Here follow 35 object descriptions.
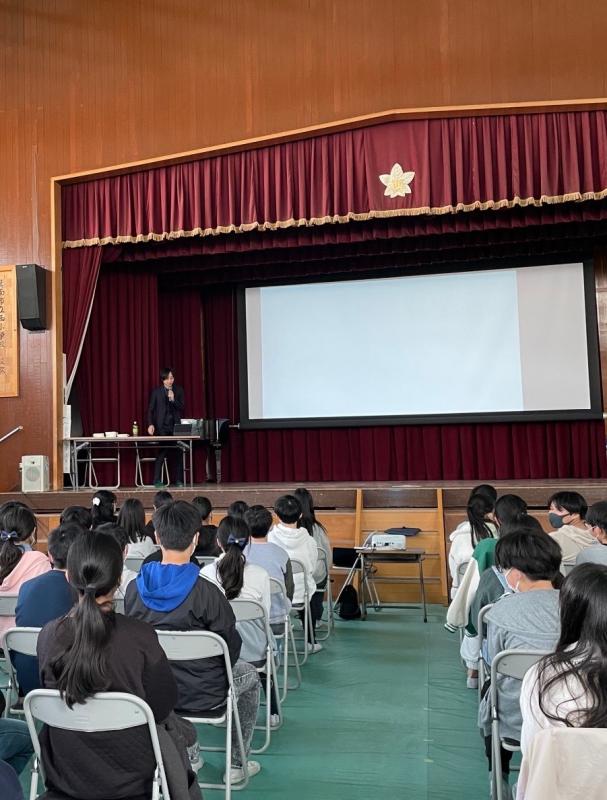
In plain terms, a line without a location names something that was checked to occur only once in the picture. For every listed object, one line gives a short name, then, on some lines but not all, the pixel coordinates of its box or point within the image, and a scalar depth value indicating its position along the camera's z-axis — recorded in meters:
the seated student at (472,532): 3.82
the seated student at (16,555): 3.07
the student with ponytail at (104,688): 1.70
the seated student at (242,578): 2.80
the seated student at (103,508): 4.46
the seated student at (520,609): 2.06
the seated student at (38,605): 2.53
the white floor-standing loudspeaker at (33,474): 7.29
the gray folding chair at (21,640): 2.33
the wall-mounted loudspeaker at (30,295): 7.51
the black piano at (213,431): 8.38
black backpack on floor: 5.17
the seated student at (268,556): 3.42
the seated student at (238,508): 4.07
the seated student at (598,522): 3.31
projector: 5.02
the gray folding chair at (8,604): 2.91
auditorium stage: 6.31
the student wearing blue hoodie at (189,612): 2.37
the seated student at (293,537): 4.11
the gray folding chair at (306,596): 3.99
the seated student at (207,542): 3.69
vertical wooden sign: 7.70
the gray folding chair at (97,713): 1.68
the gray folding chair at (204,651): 2.25
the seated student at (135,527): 3.98
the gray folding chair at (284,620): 3.37
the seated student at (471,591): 3.23
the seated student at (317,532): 4.69
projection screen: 8.26
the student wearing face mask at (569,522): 3.74
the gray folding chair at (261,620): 2.79
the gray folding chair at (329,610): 4.69
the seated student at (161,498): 4.72
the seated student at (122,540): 3.31
